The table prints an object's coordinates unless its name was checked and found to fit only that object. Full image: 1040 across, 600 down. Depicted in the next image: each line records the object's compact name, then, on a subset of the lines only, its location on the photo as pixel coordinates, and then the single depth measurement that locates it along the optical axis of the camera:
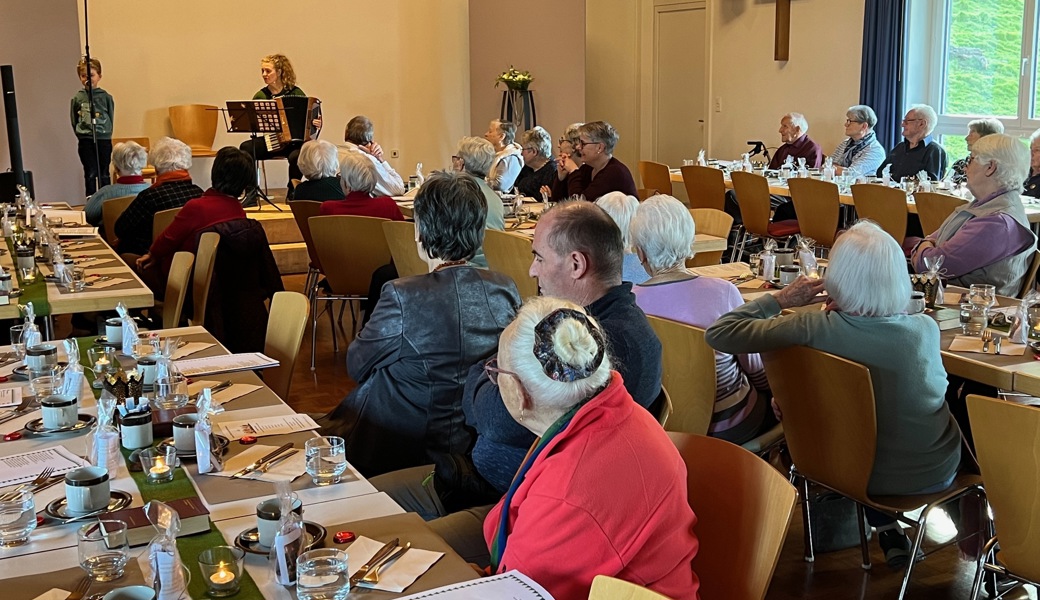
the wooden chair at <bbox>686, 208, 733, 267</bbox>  6.05
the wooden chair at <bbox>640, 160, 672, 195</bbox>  9.52
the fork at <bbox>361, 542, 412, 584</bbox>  1.82
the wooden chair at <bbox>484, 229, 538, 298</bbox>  5.48
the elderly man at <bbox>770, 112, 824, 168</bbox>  9.91
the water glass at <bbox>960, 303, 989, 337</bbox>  3.65
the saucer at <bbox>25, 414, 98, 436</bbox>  2.67
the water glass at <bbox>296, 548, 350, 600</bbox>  1.77
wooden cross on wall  10.92
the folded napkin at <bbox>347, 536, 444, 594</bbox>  1.82
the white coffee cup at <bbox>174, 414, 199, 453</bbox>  2.47
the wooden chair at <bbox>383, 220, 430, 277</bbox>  5.58
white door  12.38
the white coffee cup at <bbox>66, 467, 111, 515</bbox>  2.12
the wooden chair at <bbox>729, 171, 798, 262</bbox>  8.04
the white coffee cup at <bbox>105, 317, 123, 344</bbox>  3.55
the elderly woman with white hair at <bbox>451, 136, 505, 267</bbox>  6.73
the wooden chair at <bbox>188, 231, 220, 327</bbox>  5.06
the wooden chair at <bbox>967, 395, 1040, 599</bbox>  2.35
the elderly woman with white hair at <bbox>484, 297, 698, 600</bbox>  1.77
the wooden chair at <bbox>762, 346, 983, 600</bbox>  2.92
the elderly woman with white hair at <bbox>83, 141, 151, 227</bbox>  7.05
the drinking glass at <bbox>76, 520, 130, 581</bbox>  1.84
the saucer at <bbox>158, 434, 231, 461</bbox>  2.47
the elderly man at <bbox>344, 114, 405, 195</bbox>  8.38
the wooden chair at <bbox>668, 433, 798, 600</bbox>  2.02
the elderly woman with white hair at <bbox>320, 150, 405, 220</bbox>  6.16
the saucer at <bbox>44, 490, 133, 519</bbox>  2.12
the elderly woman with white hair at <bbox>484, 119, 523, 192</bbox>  8.02
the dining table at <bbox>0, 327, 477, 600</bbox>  1.84
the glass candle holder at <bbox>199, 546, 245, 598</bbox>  1.79
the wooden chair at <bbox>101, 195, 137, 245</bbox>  6.95
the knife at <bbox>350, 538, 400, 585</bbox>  1.82
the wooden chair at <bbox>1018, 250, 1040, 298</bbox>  4.74
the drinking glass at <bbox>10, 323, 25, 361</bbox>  3.40
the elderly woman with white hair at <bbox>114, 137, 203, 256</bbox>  6.39
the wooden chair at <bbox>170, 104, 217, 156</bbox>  12.28
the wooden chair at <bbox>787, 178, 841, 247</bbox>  7.54
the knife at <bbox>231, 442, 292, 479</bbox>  2.35
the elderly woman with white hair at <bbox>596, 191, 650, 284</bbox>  4.63
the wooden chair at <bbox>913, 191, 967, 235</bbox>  6.37
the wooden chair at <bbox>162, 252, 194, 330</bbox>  4.91
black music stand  9.85
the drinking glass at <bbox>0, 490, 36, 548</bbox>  2.02
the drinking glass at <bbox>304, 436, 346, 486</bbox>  2.32
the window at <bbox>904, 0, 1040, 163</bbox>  9.16
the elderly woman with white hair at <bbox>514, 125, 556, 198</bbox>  8.25
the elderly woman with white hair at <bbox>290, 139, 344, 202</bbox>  7.02
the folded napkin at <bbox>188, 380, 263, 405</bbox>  2.96
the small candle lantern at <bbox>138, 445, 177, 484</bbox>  2.34
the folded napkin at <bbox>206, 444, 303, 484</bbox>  2.33
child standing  10.73
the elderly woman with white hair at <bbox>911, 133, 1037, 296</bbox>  4.65
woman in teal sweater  2.99
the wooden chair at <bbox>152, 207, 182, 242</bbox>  6.20
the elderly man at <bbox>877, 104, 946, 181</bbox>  8.75
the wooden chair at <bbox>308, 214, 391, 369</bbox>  5.96
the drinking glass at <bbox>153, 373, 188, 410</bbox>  2.77
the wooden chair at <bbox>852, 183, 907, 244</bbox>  7.01
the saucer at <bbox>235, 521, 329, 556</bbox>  1.93
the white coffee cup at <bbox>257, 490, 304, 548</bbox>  1.94
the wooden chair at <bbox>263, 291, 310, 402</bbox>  3.69
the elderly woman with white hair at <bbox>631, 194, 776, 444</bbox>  3.52
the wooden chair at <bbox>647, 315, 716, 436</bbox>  3.27
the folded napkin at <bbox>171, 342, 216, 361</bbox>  3.46
